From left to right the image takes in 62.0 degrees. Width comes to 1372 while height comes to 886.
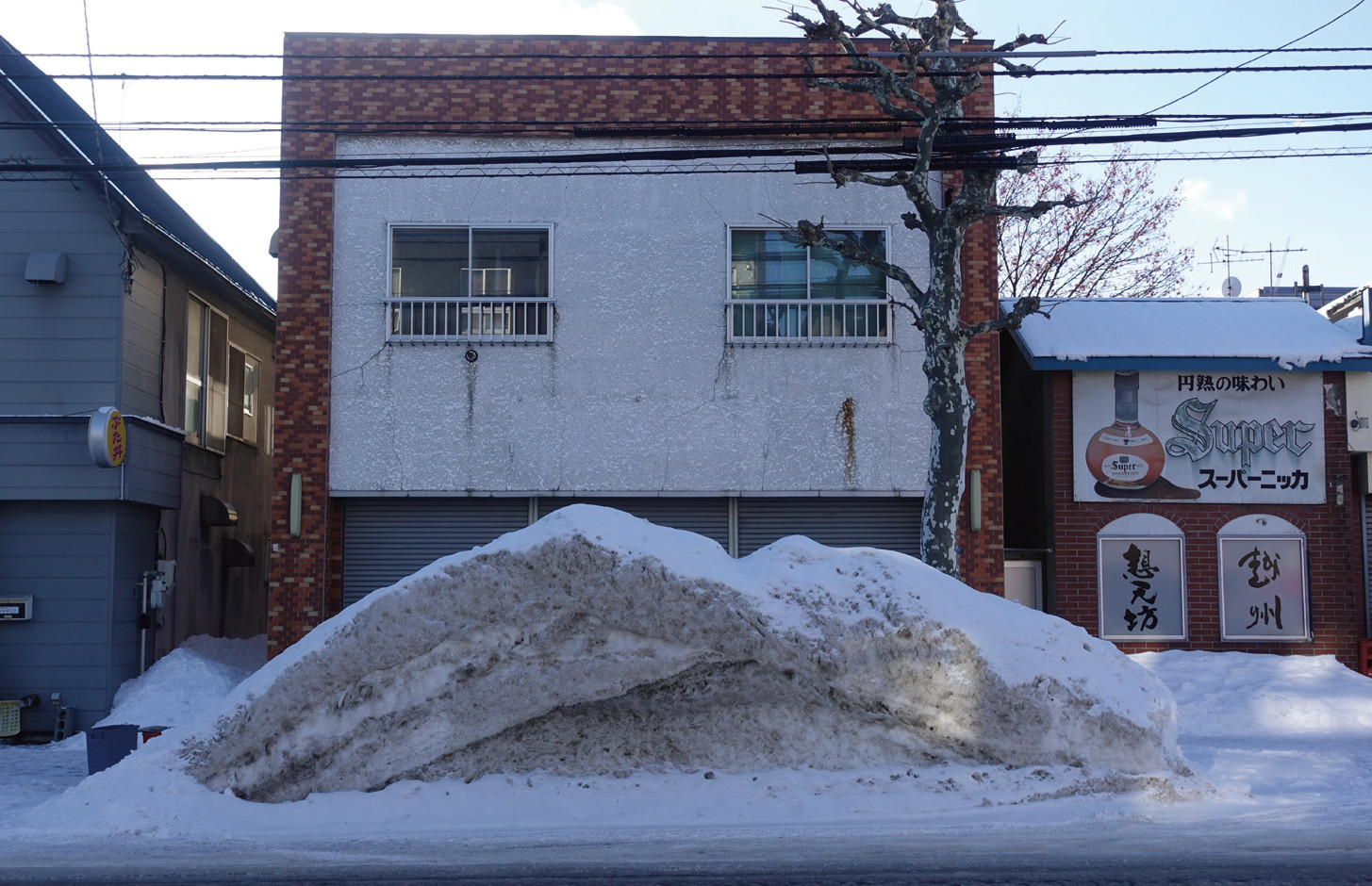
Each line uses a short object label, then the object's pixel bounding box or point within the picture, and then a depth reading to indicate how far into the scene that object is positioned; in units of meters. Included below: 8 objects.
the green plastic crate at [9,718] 12.50
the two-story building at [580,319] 14.14
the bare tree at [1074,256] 26.59
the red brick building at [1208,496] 14.80
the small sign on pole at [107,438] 12.27
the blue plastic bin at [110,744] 8.97
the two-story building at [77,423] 12.85
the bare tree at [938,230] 11.71
